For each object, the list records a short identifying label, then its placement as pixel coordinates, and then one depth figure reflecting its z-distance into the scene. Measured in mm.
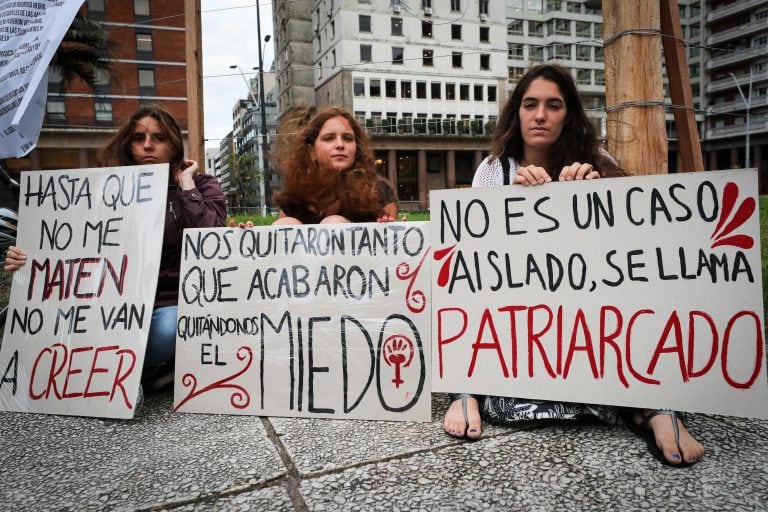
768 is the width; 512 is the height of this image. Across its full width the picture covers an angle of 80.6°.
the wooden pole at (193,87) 3451
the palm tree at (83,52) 12289
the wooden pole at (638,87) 2555
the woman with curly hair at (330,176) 2635
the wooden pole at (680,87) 2844
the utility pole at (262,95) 18067
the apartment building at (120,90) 29328
